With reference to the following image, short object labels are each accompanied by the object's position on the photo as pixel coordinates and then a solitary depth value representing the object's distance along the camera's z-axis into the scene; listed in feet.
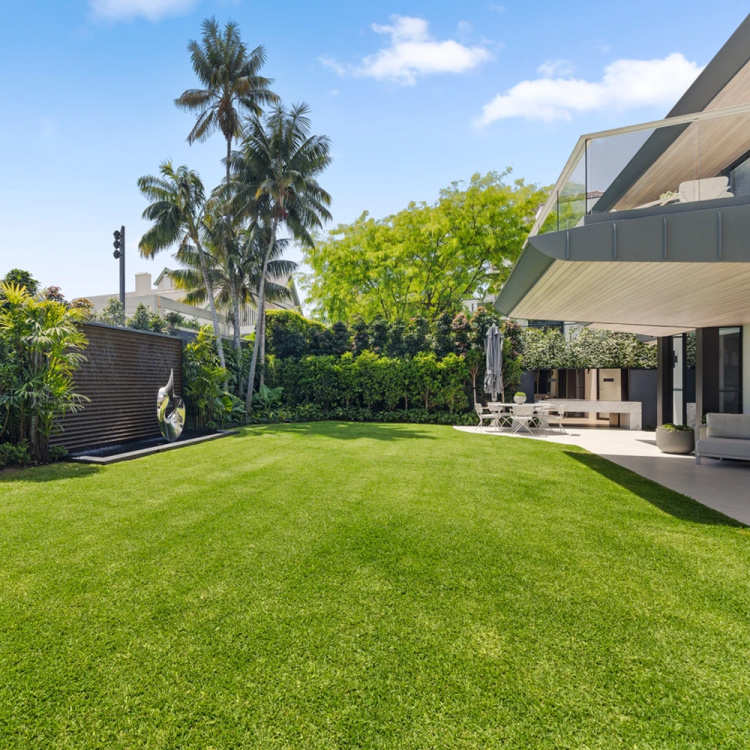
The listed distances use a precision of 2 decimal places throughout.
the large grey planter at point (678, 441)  31.30
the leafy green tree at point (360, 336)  58.54
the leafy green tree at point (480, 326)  51.16
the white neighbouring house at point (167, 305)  73.10
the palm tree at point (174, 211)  48.96
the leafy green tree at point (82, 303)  59.47
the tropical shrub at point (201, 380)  39.37
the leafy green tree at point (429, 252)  66.74
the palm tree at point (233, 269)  54.75
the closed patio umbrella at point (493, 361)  45.09
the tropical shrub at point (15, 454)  23.24
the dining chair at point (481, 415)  42.95
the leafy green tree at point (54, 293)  58.44
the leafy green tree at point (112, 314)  59.13
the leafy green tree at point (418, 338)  55.47
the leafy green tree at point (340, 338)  59.11
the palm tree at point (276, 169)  53.06
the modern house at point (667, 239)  15.07
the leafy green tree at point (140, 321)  55.67
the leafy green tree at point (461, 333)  52.08
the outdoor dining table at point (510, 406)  42.22
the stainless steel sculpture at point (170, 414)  32.01
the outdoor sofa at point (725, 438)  25.53
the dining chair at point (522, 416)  41.45
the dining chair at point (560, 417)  42.99
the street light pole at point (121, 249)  55.16
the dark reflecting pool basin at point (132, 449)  25.95
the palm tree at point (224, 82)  59.21
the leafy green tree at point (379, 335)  57.72
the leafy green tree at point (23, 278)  40.90
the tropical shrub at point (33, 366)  23.65
